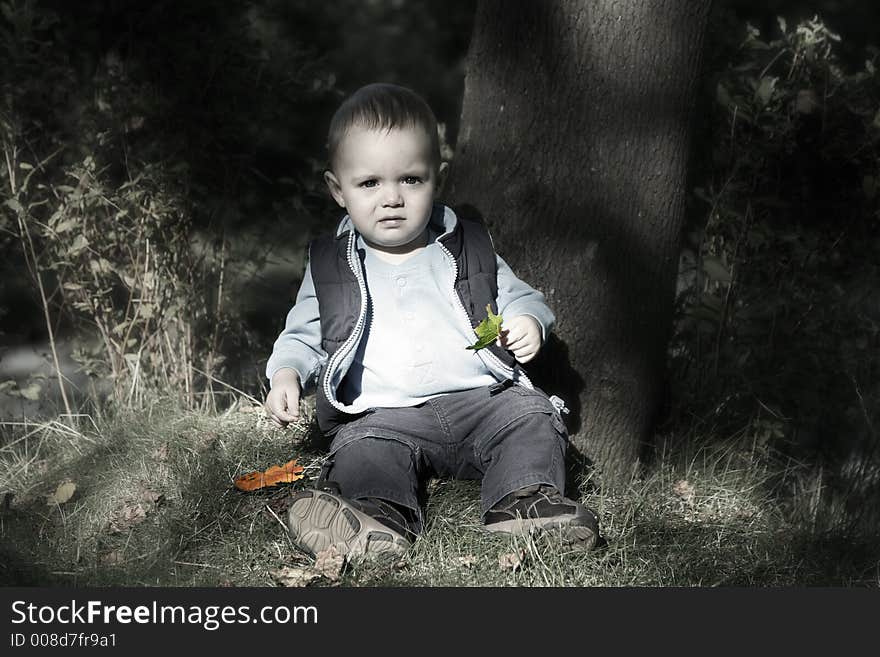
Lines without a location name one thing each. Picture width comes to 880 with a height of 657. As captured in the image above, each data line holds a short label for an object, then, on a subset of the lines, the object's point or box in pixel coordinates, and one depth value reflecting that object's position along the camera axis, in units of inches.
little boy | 127.4
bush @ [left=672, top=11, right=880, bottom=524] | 163.5
